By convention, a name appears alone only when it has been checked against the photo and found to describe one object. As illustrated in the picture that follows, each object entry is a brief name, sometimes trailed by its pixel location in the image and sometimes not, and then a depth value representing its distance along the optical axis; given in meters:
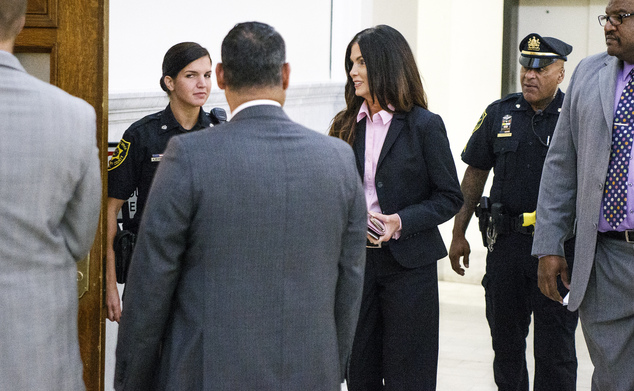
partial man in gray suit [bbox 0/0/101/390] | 4.03
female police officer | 6.92
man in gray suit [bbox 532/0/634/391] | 5.99
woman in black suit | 6.62
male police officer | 8.27
